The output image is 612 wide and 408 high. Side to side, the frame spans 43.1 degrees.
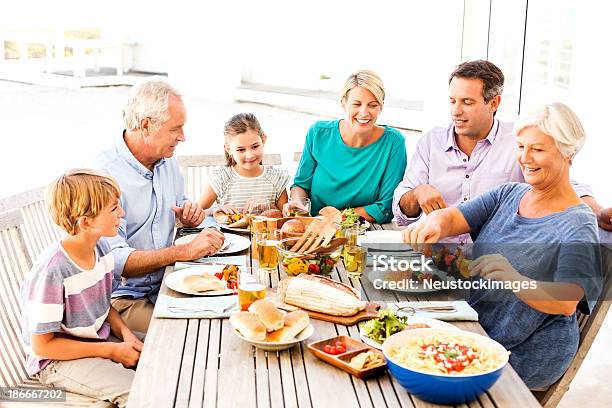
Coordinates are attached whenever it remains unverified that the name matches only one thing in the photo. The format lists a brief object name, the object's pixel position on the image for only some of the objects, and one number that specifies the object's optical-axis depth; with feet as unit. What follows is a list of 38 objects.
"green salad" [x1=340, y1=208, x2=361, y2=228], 8.02
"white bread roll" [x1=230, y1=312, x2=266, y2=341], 6.15
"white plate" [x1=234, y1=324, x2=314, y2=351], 6.11
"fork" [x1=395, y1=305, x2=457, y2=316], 7.07
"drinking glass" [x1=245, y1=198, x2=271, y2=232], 9.93
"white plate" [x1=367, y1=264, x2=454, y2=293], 7.64
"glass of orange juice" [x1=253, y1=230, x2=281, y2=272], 8.01
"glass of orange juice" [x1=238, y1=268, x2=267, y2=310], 6.72
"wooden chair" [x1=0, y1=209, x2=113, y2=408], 7.81
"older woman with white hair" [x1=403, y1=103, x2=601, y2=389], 7.20
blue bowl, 5.29
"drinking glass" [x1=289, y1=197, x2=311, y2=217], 9.84
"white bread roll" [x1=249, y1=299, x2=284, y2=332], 6.20
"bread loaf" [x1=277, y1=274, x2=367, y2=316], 6.92
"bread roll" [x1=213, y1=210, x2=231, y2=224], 10.16
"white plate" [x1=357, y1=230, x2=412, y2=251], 8.84
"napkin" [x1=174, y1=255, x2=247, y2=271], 8.41
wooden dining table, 5.49
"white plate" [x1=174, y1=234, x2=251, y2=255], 9.01
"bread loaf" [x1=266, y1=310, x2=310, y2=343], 6.17
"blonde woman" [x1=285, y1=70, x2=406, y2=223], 11.04
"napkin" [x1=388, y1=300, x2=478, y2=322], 6.95
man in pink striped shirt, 10.18
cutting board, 6.82
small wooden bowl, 5.81
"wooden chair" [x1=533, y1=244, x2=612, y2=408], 7.77
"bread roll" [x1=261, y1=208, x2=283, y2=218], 9.82
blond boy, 7.36
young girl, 10.94
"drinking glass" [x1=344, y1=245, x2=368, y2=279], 8.11
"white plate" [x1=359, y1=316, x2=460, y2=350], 6.33
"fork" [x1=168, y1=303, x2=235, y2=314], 7.03
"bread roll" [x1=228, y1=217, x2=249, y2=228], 9.97
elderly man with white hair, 9.25
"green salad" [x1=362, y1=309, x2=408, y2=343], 6.31
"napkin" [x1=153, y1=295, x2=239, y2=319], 6.95
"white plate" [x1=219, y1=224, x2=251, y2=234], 9.88
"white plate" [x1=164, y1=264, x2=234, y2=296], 7.50
